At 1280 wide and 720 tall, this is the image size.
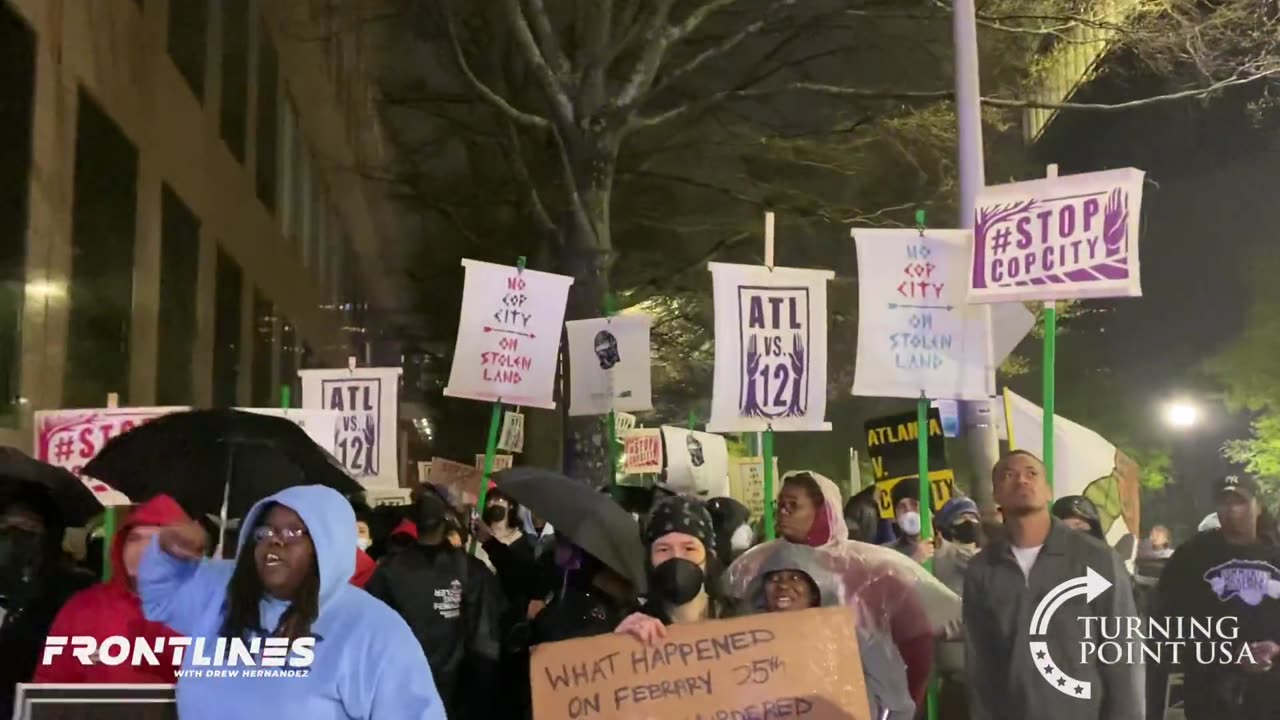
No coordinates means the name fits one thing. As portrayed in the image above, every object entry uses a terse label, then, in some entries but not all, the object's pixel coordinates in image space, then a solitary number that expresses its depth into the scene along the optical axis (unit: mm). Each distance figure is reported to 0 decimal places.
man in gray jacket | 3801
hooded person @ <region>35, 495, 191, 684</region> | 3205
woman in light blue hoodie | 2689
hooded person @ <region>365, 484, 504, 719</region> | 3863
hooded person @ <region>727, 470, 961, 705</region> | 3645
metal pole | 4918
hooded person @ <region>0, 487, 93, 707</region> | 3402
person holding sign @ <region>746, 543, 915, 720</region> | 3227
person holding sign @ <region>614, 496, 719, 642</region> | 2982
